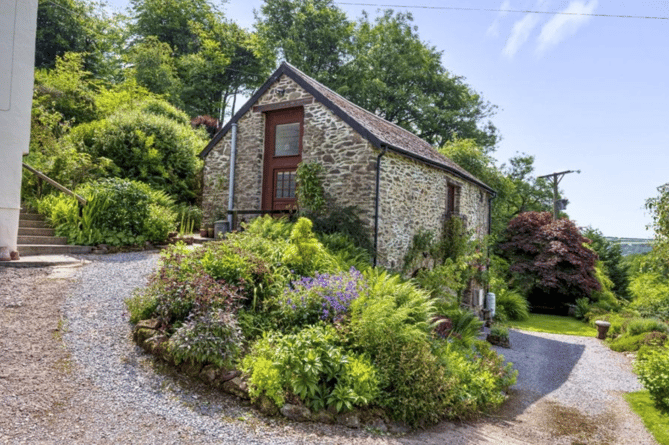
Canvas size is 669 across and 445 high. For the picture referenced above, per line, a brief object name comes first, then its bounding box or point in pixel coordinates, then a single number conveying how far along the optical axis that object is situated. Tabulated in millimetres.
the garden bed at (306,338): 4785
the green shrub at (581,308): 18766
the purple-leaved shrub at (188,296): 5480
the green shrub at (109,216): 9891
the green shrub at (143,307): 5875
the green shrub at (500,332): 12848
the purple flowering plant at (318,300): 5871
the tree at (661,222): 11305
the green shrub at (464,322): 8898
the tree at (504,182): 20578
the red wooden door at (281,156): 12062
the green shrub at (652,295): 15492
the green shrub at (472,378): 5770
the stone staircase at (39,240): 8812
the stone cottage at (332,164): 10391
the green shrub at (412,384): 5062
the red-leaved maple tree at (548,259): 19062
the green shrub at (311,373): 4648
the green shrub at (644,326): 13194
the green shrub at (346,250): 8797
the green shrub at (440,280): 10836
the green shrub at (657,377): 7423
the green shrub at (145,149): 13797
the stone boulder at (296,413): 4520
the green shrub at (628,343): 12633
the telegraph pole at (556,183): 22739
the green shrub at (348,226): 10055
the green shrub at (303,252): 7238
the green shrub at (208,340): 4922
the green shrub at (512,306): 18031
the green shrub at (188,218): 13203
